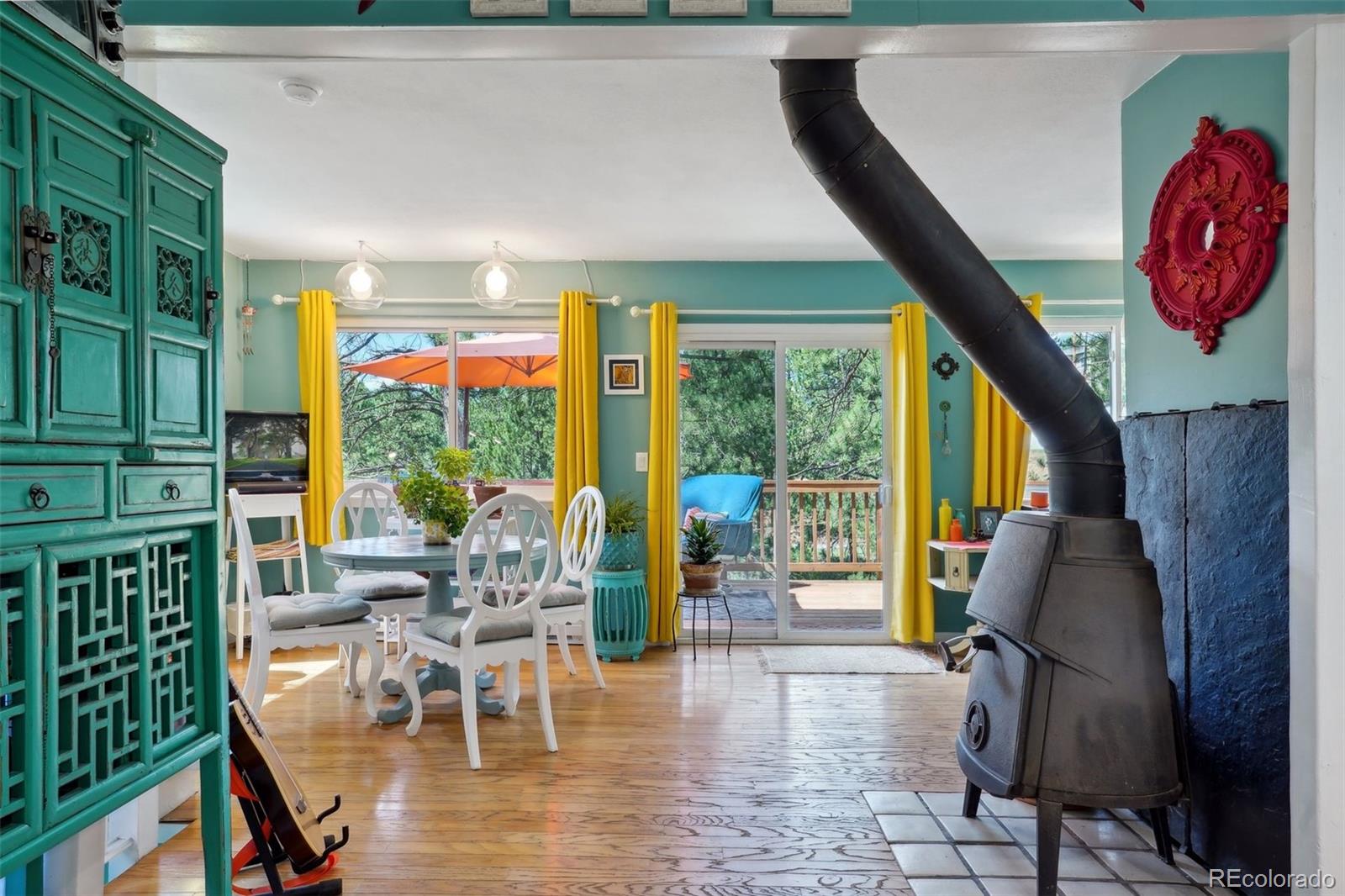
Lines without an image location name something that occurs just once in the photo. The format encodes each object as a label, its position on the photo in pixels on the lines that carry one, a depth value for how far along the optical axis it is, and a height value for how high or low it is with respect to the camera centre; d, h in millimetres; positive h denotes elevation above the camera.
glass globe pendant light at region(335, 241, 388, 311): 3975 +817
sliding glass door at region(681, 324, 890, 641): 5066 -111
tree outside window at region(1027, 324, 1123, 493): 5043 +514
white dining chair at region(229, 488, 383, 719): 3234 -744
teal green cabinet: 1435 -6
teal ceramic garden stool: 4555 -978
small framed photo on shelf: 4656 -472
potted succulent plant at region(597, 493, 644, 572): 4574 -556
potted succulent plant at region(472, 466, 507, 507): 4039 -227
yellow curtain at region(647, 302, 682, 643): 4867 -234
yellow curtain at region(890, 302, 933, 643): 4836 -294
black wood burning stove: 2098 -345
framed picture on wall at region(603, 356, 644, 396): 5016 +445
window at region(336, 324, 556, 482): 5156 +308
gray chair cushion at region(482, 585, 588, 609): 3646 -710
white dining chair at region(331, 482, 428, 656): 3818 -666
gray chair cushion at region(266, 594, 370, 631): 3275 -689
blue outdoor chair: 5086 -369
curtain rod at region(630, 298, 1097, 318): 5004 +826
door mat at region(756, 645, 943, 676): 4352 -1249
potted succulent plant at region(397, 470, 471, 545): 3508 -263
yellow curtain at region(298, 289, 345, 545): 4891 +258
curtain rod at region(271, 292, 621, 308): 4897 +912
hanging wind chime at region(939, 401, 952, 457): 4930 +2
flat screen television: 4543 -26
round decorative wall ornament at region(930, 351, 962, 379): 4898 +476
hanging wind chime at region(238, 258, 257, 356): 4938 +813
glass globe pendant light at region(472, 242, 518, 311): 3977 +816
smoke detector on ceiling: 2674 +1217
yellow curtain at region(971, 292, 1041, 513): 4836 -63
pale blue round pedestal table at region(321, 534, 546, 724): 3193 -474
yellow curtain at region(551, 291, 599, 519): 4902 +240
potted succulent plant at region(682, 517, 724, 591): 4664 -680
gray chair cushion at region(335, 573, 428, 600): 3805 -683
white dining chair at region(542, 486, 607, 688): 3686 -663
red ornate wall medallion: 2072 +588
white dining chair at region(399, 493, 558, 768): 3006 -715
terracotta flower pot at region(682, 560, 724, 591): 4660 -780
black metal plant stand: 4656 -918
